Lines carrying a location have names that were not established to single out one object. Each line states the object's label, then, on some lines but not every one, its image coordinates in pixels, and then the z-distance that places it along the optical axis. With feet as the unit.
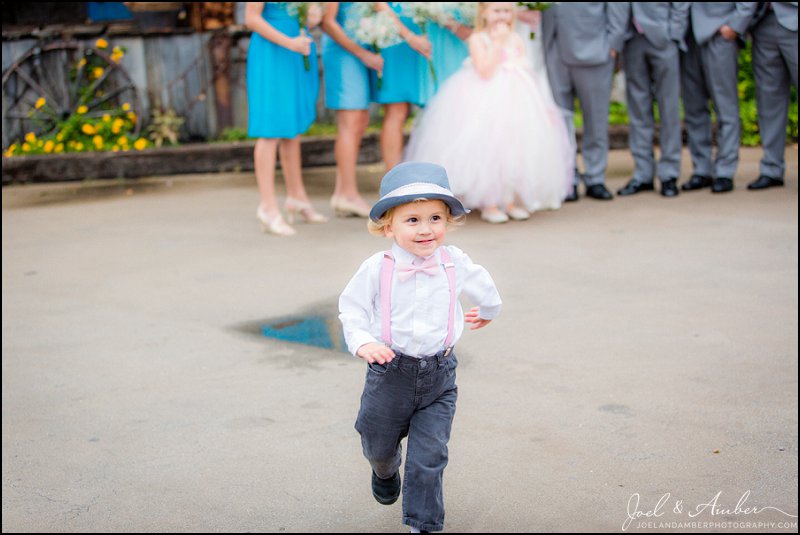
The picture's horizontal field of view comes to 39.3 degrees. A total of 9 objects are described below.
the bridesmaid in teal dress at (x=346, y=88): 25.05
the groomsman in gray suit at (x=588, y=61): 26.94
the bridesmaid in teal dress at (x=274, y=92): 24.23
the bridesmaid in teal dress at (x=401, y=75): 25.59
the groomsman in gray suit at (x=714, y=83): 26.91
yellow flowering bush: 36.04
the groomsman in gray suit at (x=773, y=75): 26.53
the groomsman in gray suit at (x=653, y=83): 27.12
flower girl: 25.11
